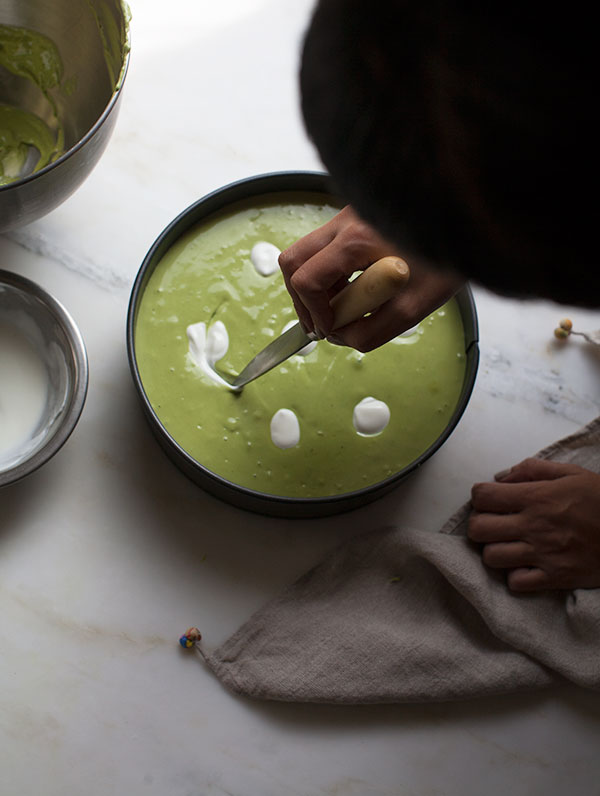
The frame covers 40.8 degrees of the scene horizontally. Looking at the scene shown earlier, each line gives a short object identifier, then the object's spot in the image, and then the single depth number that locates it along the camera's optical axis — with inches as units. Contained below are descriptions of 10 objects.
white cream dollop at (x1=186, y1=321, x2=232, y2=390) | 41.1
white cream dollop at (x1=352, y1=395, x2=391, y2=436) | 40.8
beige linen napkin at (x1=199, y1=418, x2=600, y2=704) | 39.2
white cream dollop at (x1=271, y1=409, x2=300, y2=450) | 40.4
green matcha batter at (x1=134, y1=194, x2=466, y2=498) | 40.5
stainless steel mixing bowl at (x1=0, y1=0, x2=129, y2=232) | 34.5
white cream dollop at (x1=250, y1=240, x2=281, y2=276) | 42.7
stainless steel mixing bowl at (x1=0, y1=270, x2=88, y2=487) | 38.3
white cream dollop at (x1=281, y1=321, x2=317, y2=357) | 41.4
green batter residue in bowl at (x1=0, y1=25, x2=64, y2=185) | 42.9
